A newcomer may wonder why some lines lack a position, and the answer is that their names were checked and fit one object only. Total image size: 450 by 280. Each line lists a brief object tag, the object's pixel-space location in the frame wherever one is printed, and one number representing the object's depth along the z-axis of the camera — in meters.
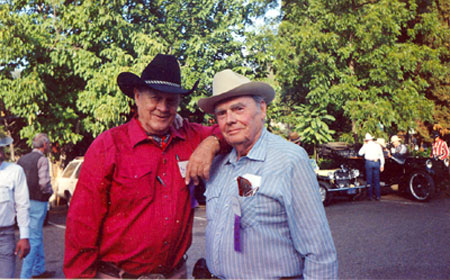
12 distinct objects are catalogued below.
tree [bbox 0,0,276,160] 11.60
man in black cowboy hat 2.25
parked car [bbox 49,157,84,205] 13.07
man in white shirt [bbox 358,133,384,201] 12.38
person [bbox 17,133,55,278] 5.66
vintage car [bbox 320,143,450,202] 11.98
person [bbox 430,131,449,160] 15.21
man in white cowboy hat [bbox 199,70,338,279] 2.02
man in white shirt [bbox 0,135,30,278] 3.79
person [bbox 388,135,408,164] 12.90
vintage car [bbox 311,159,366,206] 12.16
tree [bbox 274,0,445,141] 16.42
